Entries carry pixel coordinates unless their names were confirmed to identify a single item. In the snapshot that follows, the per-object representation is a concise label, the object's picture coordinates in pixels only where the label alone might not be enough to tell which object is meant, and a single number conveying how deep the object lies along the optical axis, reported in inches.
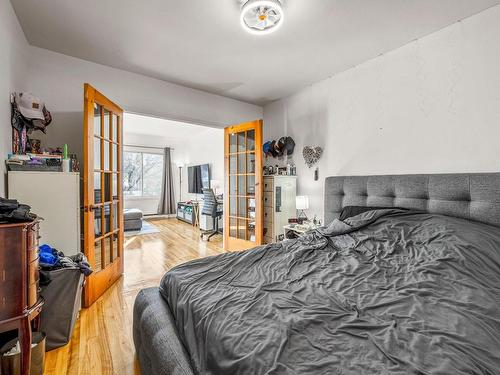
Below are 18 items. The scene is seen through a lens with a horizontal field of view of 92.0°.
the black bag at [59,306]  67.9
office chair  189.9
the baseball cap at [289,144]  145.7
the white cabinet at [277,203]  139.5
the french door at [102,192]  89.9
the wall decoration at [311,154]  130.0
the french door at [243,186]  141.6
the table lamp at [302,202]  131.3
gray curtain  305.3
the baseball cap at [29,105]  78.6
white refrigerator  75.6
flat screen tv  256.4
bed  31.8
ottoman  215.8
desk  210.2
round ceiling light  70.7
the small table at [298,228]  118.8
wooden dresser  45.8
